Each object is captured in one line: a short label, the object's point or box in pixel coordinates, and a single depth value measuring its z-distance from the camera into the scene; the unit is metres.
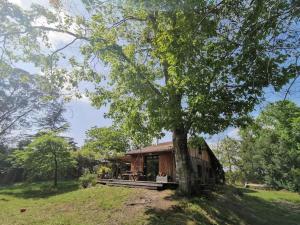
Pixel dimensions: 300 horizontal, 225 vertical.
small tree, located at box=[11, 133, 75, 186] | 15.47
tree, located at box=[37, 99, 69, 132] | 26.24
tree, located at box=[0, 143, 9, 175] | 22.89
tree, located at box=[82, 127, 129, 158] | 17.74
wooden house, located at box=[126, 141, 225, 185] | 14.05
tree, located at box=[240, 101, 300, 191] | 21.41
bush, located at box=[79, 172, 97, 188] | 13.62
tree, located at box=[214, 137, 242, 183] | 31.35
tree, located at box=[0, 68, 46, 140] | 21.65
